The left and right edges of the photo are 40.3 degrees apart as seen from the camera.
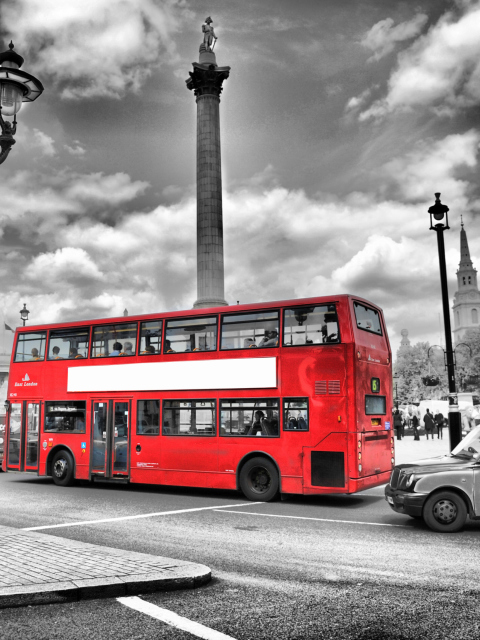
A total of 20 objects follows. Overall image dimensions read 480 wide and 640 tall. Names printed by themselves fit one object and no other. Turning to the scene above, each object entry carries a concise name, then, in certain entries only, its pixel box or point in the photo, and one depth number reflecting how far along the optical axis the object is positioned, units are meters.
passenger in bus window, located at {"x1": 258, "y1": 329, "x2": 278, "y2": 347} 13.47
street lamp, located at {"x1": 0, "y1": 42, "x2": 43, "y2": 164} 7.77
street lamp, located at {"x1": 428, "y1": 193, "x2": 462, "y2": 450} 16.50
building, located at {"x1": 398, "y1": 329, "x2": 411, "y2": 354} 191.75
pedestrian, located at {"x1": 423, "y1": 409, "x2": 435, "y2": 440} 36.59
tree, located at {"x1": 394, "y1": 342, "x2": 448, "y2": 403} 103.00
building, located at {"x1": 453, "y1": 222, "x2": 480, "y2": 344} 191.75
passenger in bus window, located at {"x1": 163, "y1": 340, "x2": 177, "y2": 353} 14.80
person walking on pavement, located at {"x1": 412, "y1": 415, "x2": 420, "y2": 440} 33.77
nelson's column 40.34
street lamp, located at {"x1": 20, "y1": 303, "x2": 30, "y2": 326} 33.49
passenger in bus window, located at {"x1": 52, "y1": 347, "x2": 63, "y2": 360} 16.73
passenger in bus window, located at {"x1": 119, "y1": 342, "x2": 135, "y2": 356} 15.38
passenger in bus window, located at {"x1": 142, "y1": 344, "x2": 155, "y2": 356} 15.06
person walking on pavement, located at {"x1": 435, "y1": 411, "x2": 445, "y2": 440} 37.41
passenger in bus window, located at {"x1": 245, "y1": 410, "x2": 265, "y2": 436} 13.50
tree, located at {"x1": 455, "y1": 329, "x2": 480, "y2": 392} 96.50
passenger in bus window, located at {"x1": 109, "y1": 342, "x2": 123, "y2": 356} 15.60
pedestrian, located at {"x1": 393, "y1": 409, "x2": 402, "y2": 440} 32.59
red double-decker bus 12.70
